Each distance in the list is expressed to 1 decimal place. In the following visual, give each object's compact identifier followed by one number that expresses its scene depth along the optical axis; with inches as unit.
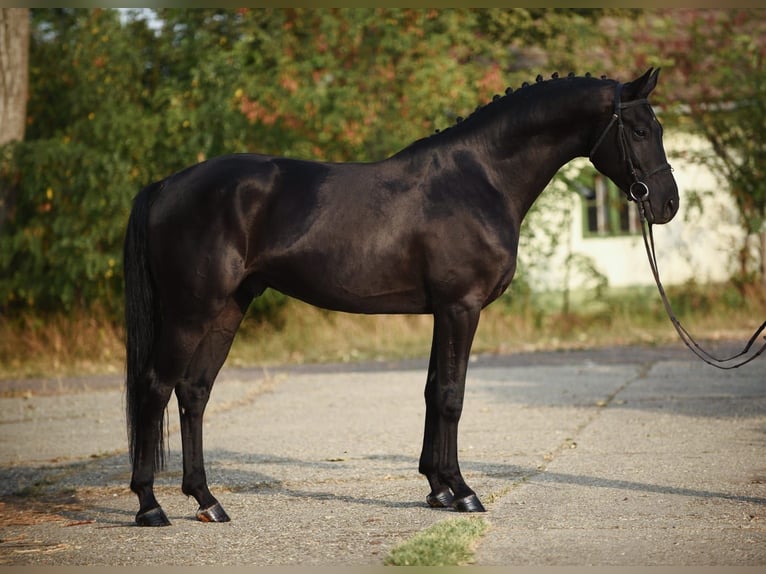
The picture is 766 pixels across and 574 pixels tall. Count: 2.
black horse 470.9
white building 1386.6
